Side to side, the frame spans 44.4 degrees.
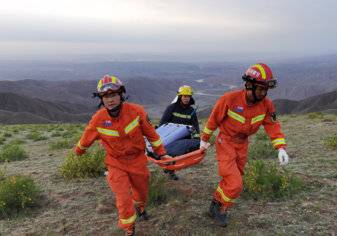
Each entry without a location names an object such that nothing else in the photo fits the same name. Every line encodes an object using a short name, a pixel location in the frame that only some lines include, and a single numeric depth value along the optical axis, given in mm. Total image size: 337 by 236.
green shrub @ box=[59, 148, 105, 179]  8695
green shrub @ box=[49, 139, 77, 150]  14773
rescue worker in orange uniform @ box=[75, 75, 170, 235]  5590
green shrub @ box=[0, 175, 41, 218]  7082
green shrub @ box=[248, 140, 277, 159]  10172
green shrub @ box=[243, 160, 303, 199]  6871
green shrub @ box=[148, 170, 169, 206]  6969
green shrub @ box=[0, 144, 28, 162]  12320
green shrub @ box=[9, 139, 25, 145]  17622
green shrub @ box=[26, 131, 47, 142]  19309
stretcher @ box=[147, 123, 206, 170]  6168
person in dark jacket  8258
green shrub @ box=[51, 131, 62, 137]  21141
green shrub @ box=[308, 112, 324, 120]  20780
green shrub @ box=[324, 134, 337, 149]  10207
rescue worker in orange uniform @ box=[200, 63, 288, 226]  5668
